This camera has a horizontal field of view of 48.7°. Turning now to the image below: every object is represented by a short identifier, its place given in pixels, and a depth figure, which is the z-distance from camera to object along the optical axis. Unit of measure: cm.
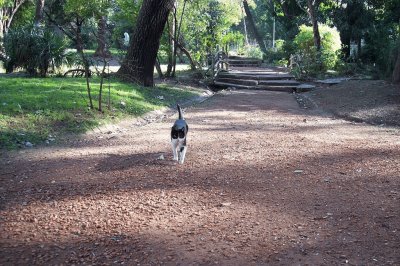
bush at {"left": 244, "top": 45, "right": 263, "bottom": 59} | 3722
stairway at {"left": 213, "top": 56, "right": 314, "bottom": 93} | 1841
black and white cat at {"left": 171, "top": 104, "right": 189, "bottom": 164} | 579
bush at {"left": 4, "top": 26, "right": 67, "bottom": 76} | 1441
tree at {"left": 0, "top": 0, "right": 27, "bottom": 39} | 2385
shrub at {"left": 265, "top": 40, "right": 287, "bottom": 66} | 3172
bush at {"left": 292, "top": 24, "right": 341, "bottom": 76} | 2100
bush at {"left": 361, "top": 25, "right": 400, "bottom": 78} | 2435
